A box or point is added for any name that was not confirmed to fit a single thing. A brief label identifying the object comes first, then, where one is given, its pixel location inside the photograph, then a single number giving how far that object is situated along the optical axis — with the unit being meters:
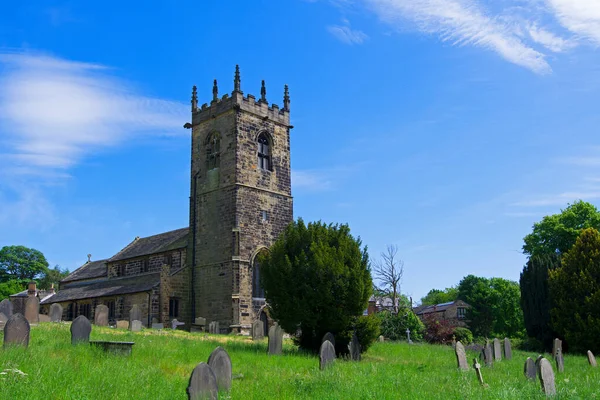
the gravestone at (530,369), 14.71
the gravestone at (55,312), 28.34
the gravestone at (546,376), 12.21
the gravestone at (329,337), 18.52
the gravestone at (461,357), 16.56
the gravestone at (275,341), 19.58
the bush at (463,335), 39.05
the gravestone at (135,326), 26.24
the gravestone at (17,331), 13.85
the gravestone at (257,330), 26.12
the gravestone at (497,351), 22.30
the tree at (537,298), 31.42
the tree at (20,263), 76.38
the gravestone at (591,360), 20.23
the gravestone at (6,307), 22.59
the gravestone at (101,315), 27.19
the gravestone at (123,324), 29.50
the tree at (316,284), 20.98
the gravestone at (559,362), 18.27
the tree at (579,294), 26.38
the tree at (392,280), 46.97
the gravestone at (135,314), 27.35
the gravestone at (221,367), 11.56
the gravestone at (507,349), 23.11
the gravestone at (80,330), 15.51
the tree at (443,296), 94.94
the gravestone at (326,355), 15.50
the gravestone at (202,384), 9.92
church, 33.91
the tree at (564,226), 44.81
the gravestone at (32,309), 24.83
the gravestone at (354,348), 20.22
